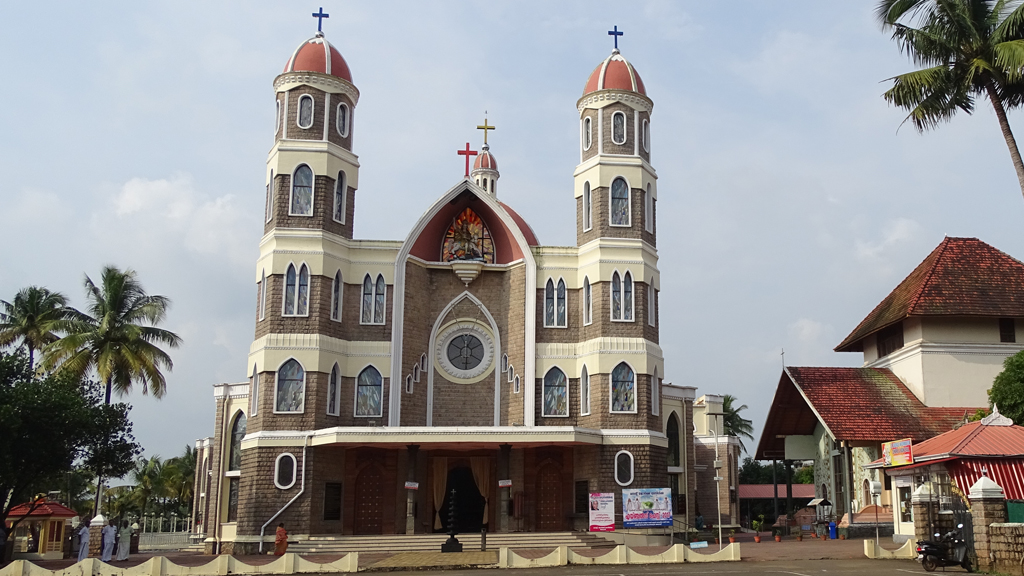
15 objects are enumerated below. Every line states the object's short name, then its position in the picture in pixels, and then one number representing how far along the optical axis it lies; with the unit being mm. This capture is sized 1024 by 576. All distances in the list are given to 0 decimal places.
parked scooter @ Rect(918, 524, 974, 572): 18625
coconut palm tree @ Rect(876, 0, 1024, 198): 23609
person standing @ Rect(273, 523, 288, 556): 26797
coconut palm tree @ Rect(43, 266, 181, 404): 33938
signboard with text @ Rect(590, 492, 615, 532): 28375
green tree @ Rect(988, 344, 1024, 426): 26031
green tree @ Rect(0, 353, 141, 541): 25672
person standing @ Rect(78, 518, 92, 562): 25923
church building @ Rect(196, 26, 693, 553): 29812
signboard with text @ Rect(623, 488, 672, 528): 28125
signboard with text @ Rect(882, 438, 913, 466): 23122
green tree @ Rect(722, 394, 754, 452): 67000
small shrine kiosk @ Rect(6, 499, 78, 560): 31312
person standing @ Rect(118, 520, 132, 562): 27375
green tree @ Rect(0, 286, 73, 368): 34969
